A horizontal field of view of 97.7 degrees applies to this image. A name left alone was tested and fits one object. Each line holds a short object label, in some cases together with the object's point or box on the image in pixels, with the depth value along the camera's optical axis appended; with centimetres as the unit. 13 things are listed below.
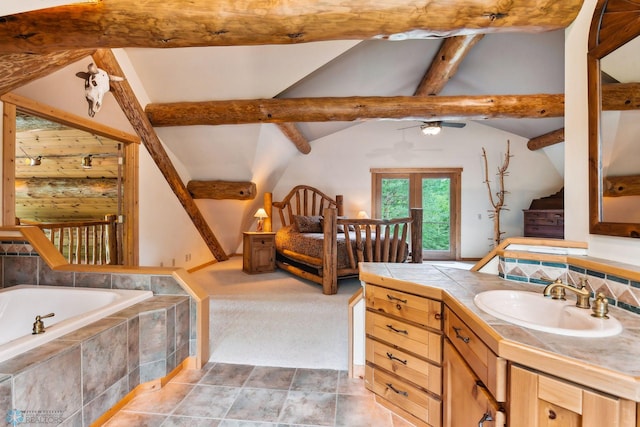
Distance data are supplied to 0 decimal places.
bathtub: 192
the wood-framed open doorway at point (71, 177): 231
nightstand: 459
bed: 355
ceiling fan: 426
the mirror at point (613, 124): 117
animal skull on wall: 249
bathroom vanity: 72
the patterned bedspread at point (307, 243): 376
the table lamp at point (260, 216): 518
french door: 595
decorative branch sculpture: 574
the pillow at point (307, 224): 485
